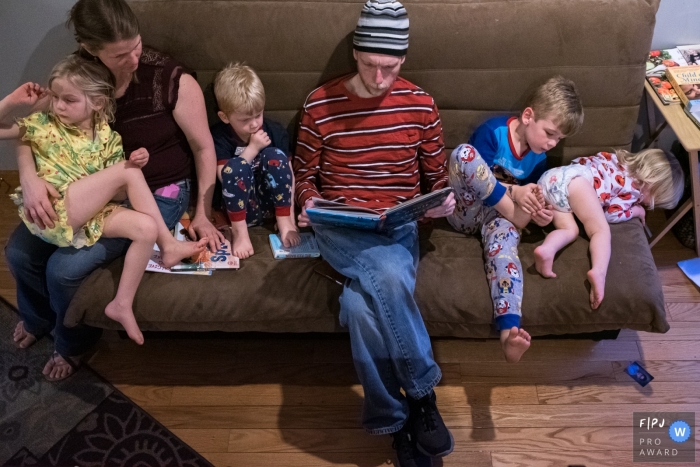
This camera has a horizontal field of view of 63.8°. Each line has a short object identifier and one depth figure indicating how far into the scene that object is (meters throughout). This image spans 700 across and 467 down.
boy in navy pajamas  1.73
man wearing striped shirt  1.55
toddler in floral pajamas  1.69
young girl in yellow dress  1.59
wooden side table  1.83
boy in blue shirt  1.63
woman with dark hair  1.55
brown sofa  1.66
